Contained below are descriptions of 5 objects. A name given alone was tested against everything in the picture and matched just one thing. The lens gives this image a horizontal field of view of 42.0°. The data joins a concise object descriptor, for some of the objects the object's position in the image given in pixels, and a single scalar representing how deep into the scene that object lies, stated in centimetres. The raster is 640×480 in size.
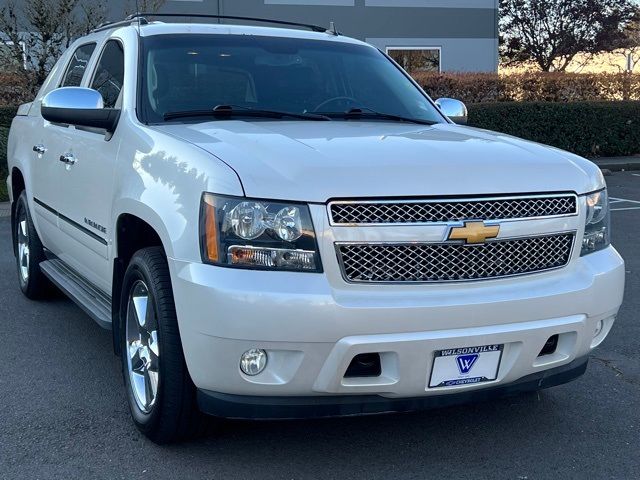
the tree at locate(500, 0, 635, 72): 2727
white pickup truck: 300
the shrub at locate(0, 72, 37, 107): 1376
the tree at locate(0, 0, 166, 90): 1352
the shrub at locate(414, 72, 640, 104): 1705
